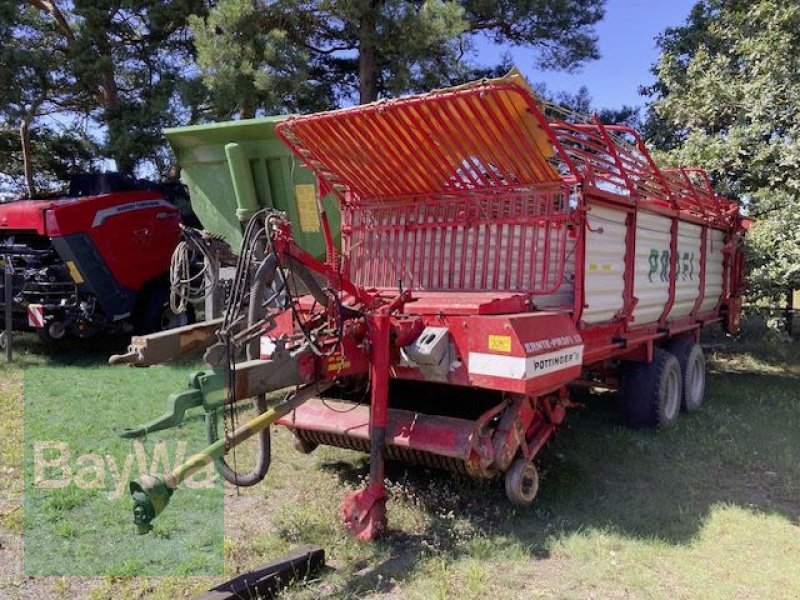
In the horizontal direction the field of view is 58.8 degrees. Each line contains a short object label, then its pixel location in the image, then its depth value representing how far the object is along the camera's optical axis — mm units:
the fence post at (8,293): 7967
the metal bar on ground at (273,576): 3037
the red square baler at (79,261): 8055
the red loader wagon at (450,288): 3557
